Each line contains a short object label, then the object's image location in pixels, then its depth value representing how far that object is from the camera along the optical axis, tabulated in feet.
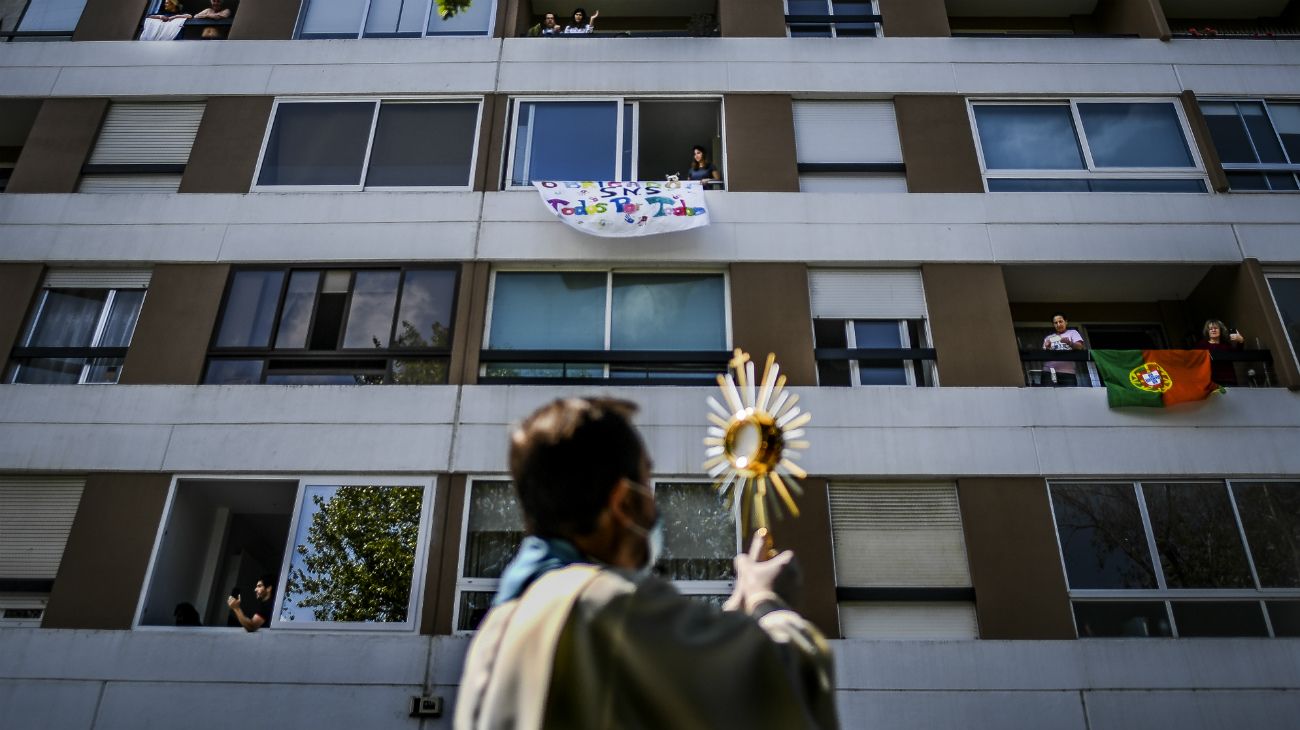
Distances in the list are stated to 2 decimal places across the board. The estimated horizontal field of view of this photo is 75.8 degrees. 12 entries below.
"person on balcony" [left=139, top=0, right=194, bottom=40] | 47.29
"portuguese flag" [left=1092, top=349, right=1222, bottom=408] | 36.29
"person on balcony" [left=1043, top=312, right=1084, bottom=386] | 38.45
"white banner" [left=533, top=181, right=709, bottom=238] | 39.78
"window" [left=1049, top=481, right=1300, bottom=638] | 33.19
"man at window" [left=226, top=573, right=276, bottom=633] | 32.78
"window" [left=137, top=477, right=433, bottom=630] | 33.40
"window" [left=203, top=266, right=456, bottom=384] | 37.96
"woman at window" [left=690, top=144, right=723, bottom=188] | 42.93
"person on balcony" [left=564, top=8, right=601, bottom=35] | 47.80
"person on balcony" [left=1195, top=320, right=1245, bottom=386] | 38.47
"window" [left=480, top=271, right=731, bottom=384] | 38.19
